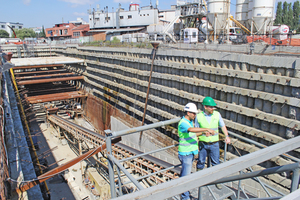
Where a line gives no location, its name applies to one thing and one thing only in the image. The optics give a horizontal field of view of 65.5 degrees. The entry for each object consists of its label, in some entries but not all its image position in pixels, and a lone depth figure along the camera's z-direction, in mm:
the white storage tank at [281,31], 17719
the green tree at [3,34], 109688
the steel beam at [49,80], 25806
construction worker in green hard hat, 5434
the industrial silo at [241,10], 24661
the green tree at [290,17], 62125
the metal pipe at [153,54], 16062
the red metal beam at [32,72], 31159
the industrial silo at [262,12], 17297
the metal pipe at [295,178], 1868
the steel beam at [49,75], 27733
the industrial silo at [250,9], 20594
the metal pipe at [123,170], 2564
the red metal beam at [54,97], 25166
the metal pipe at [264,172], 1895
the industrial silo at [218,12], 18594
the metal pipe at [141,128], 3994
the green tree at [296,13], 63078
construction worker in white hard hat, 4830
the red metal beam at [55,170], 6122
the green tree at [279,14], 63656
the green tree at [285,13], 62359
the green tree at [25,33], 104344
